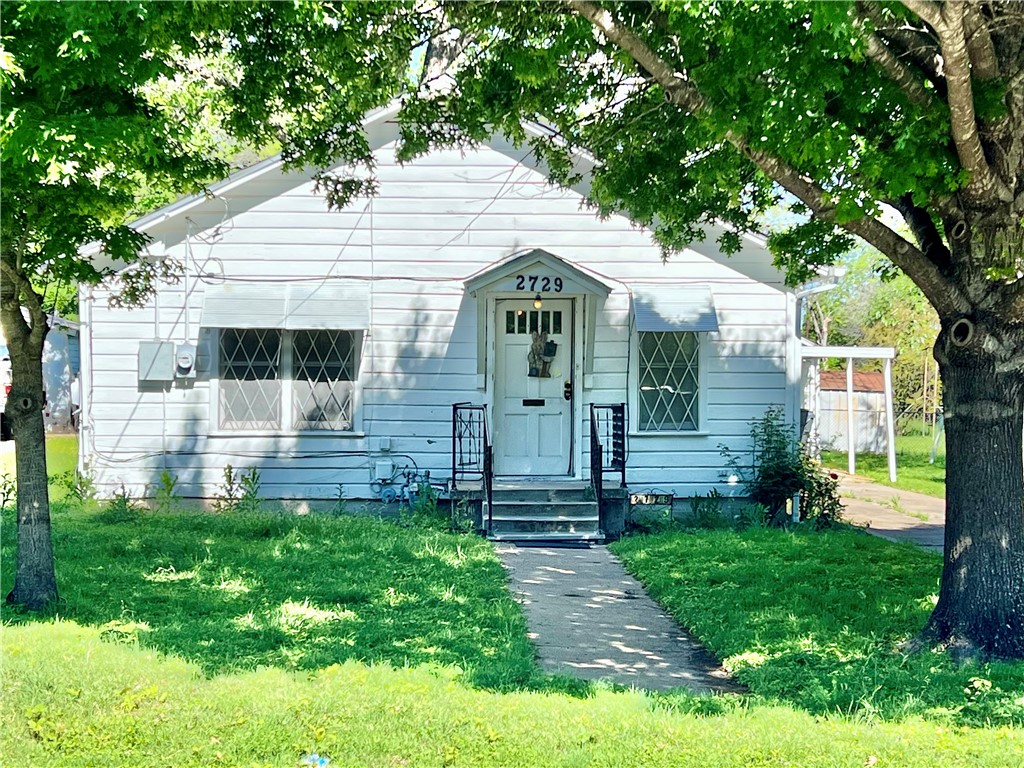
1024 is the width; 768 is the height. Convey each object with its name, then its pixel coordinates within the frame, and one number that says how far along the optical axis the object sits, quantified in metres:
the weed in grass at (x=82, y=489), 13.65
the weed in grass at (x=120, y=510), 12.52
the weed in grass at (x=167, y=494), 13.69
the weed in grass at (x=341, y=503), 13.98
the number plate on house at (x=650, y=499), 14.19
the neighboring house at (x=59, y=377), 27.48
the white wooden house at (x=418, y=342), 13.91
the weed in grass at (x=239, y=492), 13.73
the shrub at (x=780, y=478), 13.86
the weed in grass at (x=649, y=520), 13.72
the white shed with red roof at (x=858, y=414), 29.91
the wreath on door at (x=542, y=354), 14.45
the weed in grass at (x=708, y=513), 13.87
